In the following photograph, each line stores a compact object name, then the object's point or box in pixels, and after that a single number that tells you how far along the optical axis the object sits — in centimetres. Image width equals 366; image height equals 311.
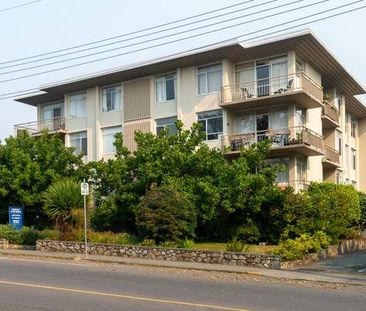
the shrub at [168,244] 2211
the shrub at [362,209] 3434
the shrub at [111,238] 2388
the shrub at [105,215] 2747
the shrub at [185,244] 2224
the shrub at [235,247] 2058
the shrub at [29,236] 2712
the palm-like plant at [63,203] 2658
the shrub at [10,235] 2755
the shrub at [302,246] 1898
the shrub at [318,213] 2356
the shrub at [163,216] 2253
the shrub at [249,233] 2577
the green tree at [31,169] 3158
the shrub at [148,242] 2228
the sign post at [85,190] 2174
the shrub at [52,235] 2528
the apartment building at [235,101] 3219
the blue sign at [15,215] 2981
